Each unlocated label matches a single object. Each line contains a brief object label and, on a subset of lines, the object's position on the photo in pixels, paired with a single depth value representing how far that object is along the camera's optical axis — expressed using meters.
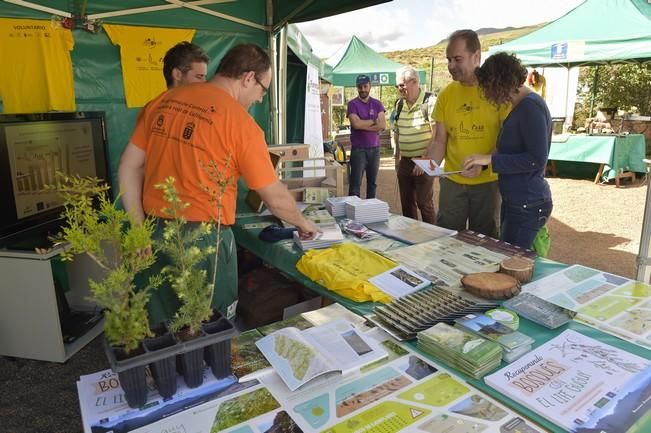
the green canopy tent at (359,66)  9.48
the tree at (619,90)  10.66
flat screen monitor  2.48
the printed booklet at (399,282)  1.59
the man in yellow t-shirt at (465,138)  2.36
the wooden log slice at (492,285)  1.51
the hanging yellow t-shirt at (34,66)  2.79
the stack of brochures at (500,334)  1.19
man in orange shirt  1.58
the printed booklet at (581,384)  0.95
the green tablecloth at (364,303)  1.06
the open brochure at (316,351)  1.10
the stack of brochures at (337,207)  2.71
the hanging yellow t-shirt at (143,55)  3.28
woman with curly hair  2.00
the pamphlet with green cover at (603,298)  1.32
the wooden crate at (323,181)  3.02
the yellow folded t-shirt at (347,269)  1.57
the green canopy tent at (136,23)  3.03
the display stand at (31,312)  2.40
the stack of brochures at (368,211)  2.56
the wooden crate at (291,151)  3.17
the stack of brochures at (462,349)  1.11
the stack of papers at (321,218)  2.31
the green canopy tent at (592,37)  6.52
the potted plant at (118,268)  0.89
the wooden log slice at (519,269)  1.63
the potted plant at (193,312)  0.98
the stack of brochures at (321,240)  2.09
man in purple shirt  5.27
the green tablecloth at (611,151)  6.84
